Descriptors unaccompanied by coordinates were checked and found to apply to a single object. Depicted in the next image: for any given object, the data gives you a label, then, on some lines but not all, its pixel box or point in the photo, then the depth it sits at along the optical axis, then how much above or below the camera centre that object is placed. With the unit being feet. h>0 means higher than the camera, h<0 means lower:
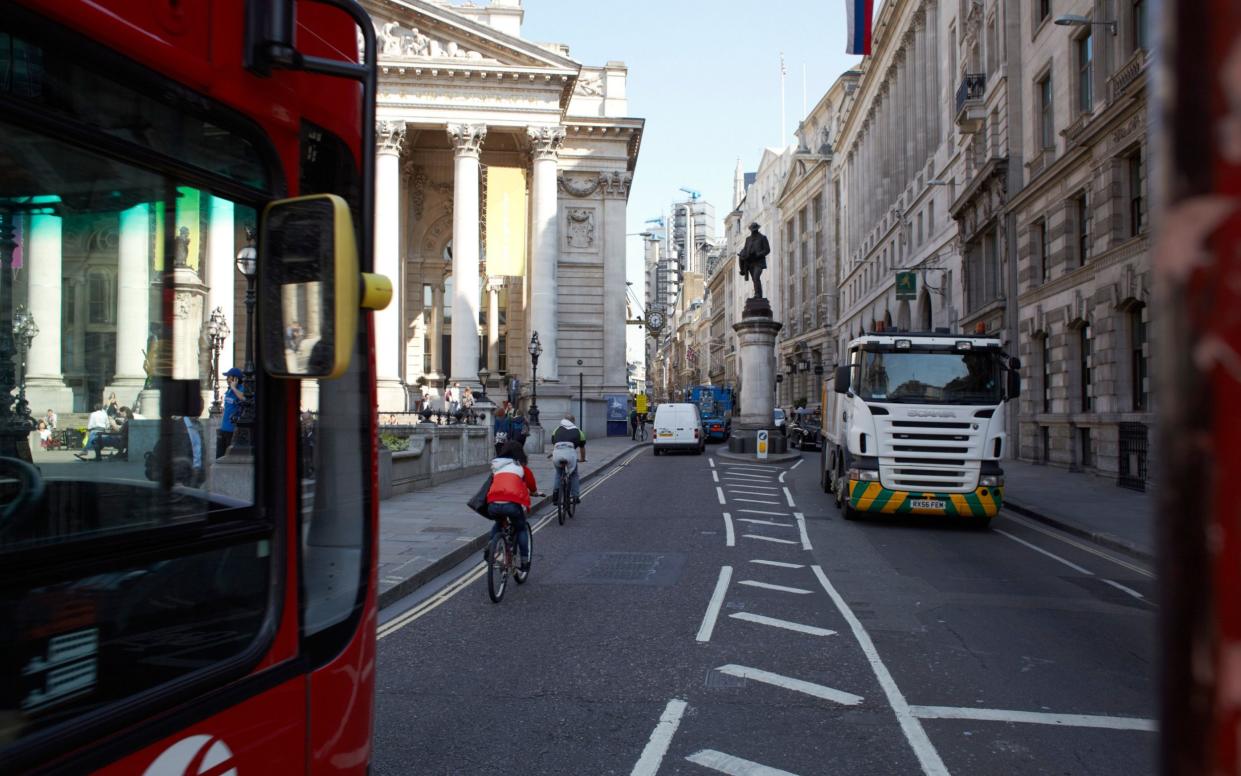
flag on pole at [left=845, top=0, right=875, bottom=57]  83.20 +32.77
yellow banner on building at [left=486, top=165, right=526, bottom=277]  132.46 +24.70
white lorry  48.83 -1.42
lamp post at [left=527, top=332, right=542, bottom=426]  128.53 +6.57
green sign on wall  138.57 +16.58
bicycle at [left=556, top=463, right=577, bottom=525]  52.65 -5.72
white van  123.44 -4.39
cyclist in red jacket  33.04 -3.38
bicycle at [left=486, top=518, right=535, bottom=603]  31.17 -5.64
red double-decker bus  6.44 +0.11
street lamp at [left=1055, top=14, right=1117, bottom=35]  72.04 +28.93
